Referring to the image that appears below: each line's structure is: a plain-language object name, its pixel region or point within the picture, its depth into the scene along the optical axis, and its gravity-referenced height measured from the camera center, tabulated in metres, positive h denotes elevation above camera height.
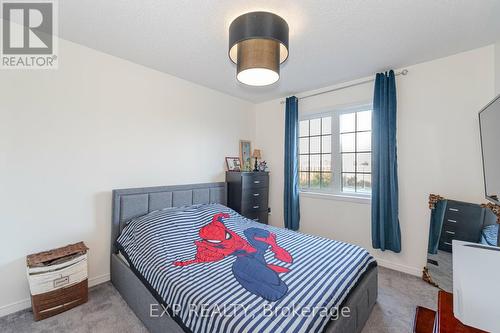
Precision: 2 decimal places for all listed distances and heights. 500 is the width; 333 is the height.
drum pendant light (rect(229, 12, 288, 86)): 1.55 +0.94
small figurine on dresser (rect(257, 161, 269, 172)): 3.90 +0.02
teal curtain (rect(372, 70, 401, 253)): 2.62 -0.01
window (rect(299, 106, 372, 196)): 3.05 +0.24
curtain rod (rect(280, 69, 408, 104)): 2.62 +1.16
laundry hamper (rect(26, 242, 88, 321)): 1.77 -0.97
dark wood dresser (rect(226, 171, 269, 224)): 3.36 -0.42
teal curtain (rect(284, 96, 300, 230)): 3.51 +0.02
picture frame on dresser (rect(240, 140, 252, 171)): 3.91 +0.23
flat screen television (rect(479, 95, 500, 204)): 1.25 +0.14
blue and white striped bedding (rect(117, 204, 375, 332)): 1.17 -0.78
